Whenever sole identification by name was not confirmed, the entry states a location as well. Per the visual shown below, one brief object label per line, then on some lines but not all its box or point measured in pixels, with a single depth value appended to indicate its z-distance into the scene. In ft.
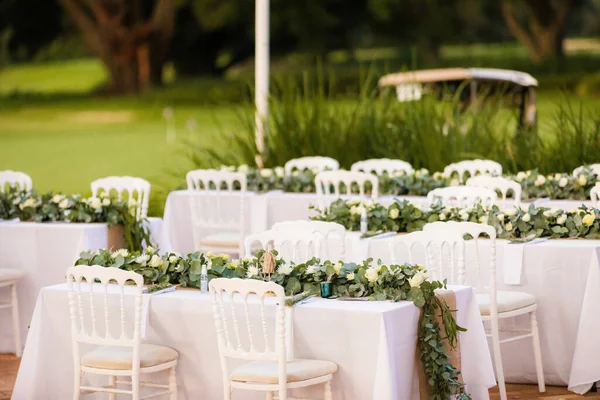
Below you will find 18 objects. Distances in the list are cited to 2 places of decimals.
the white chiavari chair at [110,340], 29.01
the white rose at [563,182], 45.96
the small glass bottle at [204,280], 30.39
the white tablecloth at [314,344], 27.69
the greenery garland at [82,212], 42.78
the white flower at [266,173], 51.00
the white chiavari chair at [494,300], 33.19
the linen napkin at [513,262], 35.72
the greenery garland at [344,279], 28.31
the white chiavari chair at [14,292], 40.92
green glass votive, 29.22
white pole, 58.27
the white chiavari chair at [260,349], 26.94
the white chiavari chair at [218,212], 48.68
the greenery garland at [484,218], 36.90
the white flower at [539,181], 46.62
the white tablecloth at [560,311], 34.85
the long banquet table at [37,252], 41.73
